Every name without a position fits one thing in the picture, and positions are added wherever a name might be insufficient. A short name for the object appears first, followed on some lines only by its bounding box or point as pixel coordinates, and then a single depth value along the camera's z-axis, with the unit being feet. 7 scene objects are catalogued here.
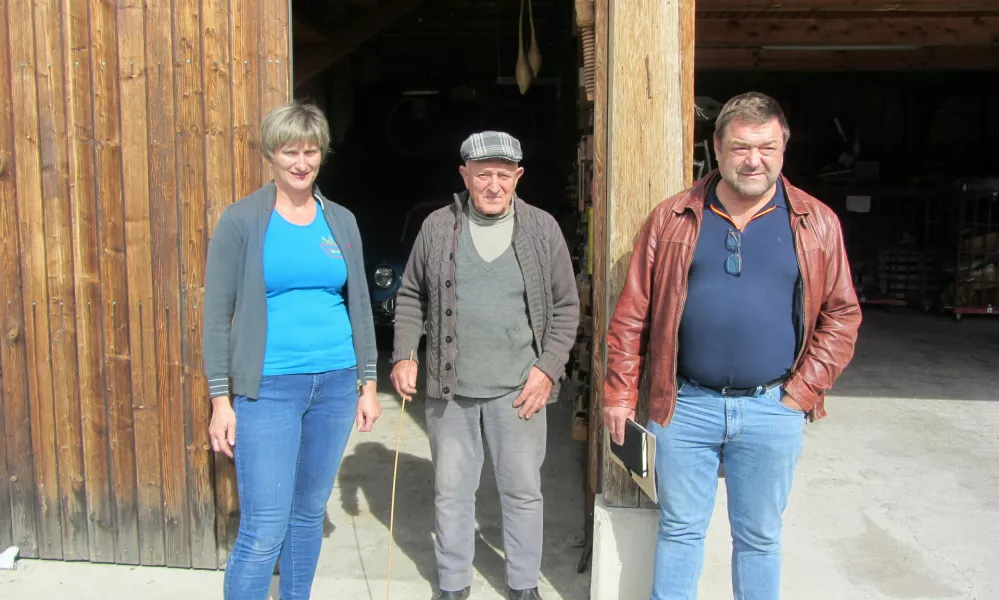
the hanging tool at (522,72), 19.90
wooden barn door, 10.05
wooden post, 9.31
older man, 9.50
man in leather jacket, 7.78
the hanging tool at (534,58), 20.19
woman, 8.09
